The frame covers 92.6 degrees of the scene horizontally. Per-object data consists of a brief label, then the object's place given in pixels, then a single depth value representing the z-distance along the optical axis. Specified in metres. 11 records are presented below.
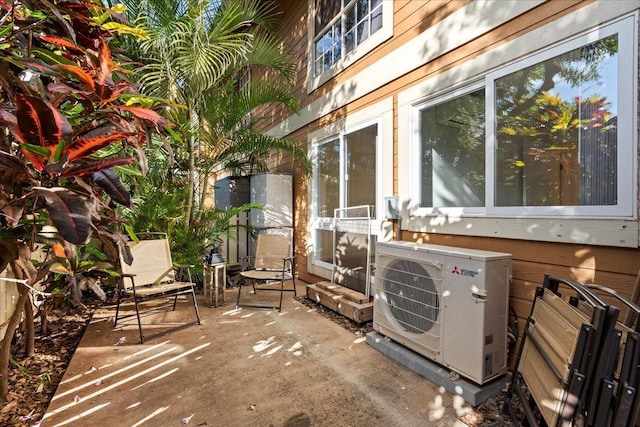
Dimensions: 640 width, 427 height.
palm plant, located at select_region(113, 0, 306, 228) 3.83
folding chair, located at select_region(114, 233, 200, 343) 3.21
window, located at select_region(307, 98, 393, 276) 3.63
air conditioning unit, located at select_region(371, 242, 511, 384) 2.02
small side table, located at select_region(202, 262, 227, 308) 4.07
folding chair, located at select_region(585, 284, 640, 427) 1.16
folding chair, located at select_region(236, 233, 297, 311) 4.38
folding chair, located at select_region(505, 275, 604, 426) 1.27
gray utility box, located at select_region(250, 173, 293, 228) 5.44
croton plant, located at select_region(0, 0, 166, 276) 1.12
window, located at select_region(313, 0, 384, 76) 3.87
